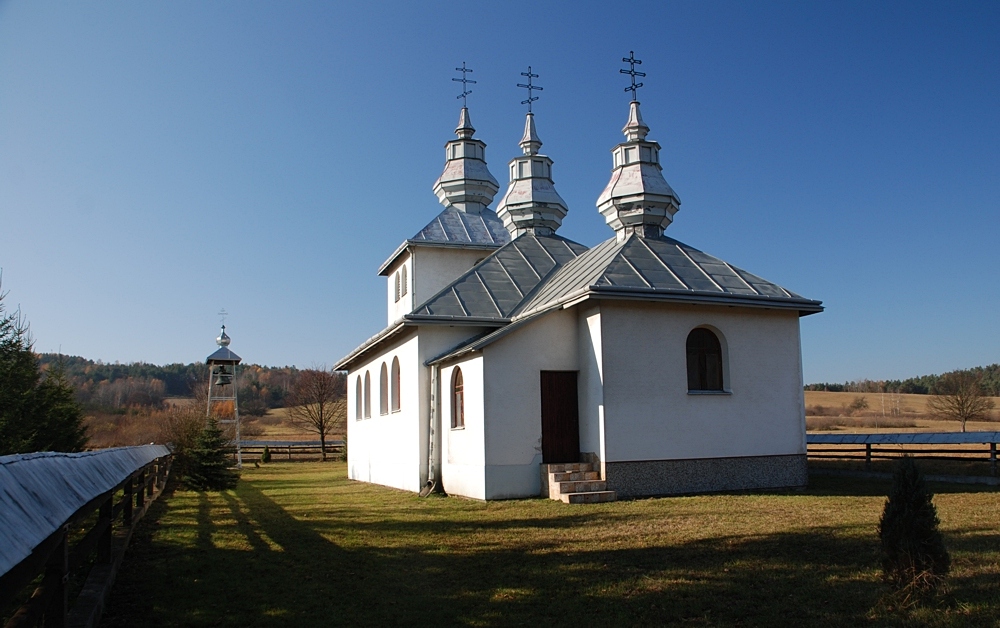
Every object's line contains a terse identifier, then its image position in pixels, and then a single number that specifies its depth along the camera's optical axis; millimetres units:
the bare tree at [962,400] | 34438
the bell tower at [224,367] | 36197
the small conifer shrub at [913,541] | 5973
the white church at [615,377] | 15312
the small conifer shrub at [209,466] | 21625
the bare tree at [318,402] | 51781
